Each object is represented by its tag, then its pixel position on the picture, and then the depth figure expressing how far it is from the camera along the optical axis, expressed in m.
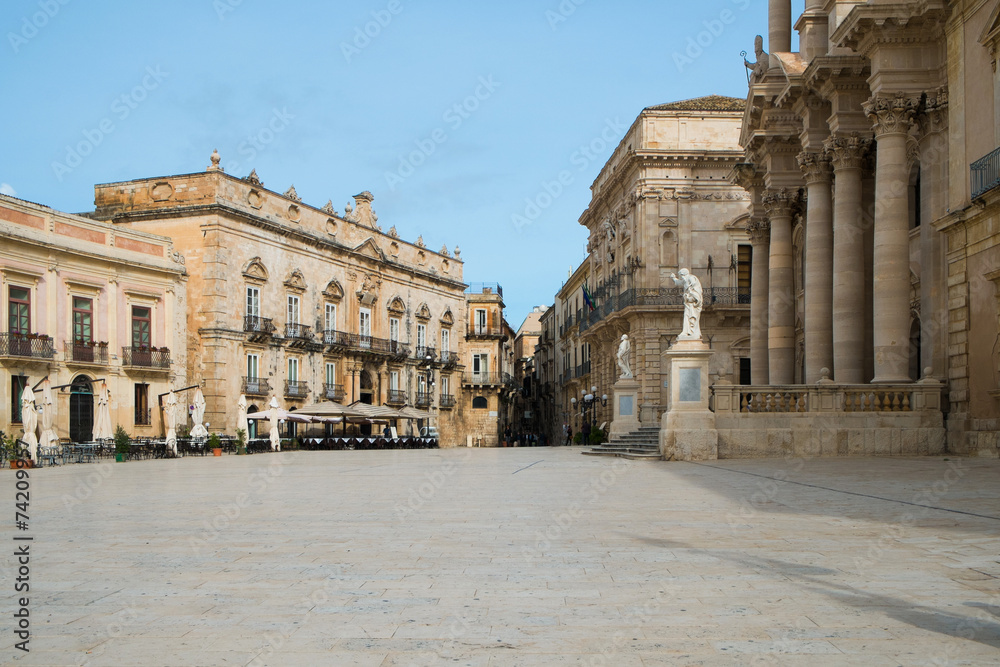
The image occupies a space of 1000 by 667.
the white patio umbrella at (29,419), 25.16
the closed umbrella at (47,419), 26.42
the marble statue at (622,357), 33.83
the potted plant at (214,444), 36.28
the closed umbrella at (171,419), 32.03
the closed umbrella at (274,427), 40.88
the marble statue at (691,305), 22.14
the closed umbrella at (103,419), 29.50
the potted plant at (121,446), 29.34
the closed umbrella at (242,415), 39.41
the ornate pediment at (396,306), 61.09
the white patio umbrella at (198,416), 36.03
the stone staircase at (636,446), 23.80
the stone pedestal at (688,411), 20.73
